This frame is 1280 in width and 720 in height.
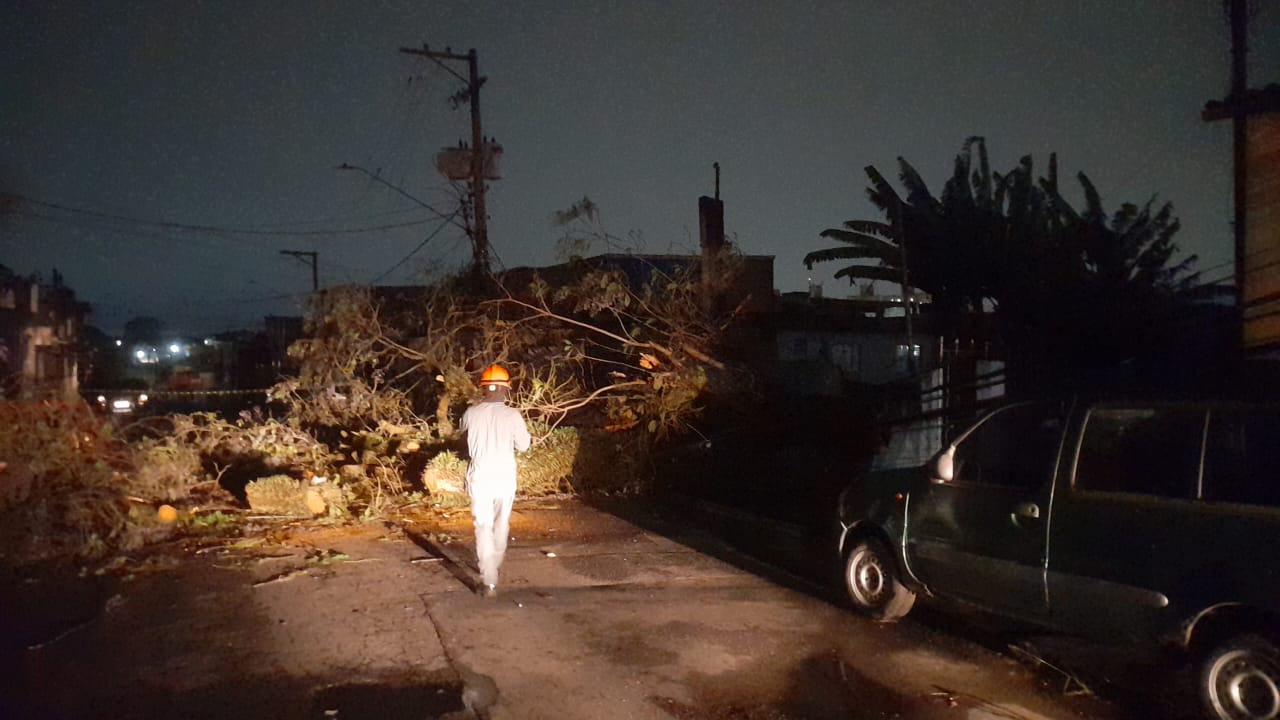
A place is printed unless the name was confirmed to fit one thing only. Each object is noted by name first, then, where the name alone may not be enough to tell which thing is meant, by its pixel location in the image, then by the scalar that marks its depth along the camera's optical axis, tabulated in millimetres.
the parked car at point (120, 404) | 11234
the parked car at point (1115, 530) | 4777
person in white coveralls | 7496
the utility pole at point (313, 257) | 41625
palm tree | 21078
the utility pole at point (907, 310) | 14723
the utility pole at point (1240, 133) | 9820
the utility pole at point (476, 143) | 22422
